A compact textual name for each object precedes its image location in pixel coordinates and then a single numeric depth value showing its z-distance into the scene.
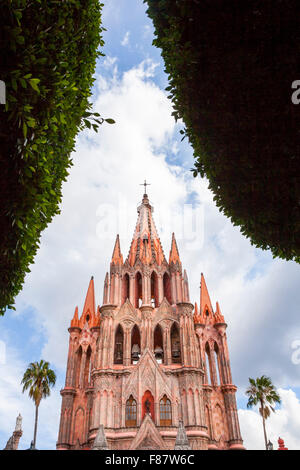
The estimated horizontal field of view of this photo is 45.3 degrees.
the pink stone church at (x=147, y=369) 29.61
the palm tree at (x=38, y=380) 35.75
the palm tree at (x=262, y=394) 38.22
